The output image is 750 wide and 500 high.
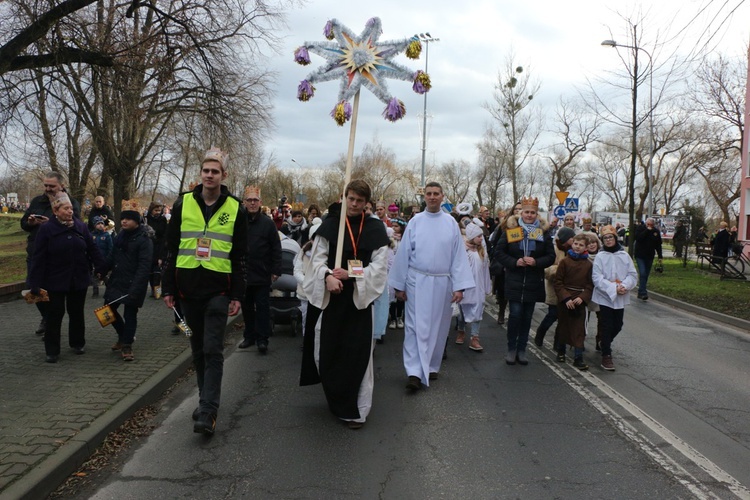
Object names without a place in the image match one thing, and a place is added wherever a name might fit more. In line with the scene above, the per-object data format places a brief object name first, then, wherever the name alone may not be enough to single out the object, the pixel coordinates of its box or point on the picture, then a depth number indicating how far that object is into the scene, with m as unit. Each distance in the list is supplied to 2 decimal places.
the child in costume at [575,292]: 7.24
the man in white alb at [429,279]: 6.20
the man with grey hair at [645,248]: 14.34
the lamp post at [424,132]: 42.68
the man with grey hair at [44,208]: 7.11
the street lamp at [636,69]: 19.66
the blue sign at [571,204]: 22.59
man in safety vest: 4.68
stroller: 8.76
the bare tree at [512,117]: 35.81
